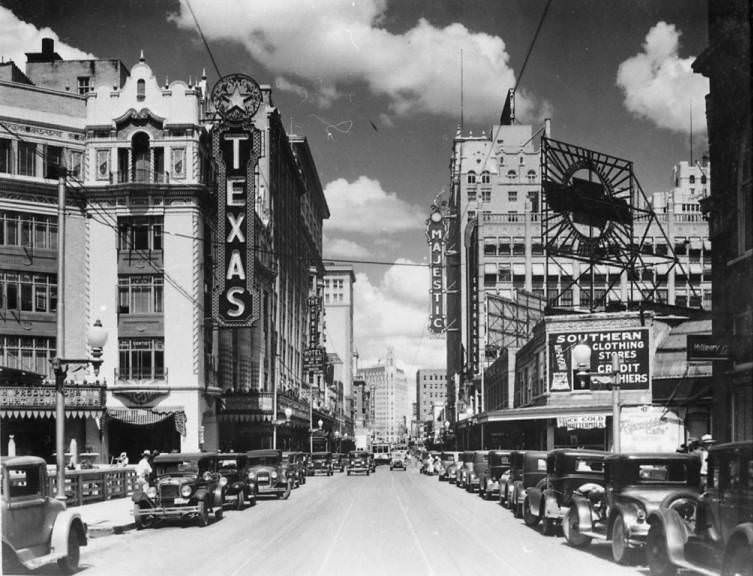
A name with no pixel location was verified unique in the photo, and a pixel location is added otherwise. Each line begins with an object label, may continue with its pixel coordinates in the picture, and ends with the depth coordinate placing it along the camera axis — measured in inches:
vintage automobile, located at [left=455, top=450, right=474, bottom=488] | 1546.5
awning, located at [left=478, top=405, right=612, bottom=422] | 1712.6
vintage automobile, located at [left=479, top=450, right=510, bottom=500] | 1256.8
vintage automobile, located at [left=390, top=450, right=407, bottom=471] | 2882.1
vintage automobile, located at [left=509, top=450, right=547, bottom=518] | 940.0
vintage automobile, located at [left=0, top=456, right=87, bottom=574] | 486.9
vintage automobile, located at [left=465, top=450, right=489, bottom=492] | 1398.9
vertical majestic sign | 3725.4
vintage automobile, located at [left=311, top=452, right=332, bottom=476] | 2395.4
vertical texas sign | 1785.2
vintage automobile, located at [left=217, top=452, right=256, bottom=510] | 1079.6
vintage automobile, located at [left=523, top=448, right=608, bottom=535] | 760.3
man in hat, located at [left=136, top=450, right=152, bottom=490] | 1167.9
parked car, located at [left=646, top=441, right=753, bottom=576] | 410.0
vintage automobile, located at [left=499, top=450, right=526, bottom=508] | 1050.1
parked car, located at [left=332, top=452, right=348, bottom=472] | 2792.8
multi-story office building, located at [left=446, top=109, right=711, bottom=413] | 3277.6
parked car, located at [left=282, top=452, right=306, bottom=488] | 1476.4
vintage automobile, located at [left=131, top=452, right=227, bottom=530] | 850.1
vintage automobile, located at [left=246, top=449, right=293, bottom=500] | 1295.5
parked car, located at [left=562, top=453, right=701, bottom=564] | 561.9
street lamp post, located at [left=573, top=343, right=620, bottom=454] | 873.5
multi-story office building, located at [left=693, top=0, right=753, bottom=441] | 938.1
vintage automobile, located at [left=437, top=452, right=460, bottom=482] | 1918.1
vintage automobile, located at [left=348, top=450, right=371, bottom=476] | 2367.1
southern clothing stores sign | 1712.6
